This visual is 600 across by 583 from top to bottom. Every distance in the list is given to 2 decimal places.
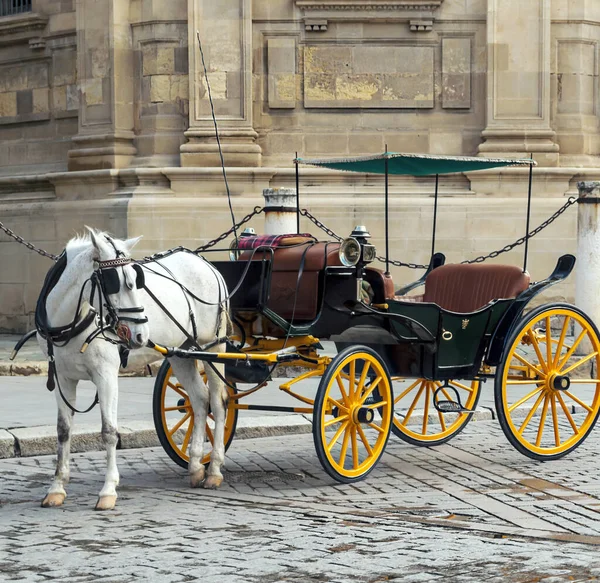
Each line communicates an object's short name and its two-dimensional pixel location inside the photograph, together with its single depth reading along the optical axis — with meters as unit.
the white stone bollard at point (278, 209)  14.66
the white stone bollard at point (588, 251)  13.70
